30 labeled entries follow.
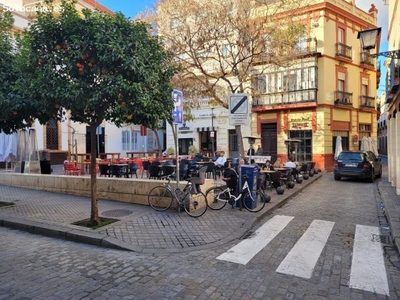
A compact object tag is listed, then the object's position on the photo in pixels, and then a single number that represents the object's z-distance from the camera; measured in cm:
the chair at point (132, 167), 1272
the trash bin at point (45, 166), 1363
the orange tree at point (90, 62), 571
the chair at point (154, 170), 1140
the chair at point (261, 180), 904
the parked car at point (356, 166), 1447
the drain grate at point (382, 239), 577
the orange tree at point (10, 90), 726
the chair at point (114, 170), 1223
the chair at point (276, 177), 1088
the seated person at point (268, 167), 1270
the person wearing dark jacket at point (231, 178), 820
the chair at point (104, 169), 1268
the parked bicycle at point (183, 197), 746
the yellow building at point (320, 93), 2075
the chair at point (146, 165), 1359
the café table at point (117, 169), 1223
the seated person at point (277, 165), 1338
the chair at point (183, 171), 1132
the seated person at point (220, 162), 1394
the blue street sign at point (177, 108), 723
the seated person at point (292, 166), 1274
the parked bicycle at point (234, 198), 795
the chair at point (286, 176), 1183
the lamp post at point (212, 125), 2473
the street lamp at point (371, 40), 812
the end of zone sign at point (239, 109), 783
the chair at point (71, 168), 1322
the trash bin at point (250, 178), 798
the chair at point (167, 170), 1070
